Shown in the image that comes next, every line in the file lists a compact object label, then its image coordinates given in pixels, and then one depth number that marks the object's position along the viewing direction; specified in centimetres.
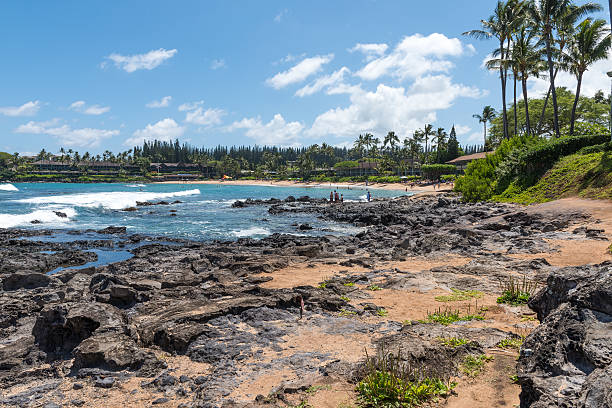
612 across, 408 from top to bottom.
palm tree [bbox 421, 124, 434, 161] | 11298
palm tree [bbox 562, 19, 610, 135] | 3544
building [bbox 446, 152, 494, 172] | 7976
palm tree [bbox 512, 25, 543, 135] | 3838
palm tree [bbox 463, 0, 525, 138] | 3872
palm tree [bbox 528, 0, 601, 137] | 3303
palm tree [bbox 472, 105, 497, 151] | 9400
